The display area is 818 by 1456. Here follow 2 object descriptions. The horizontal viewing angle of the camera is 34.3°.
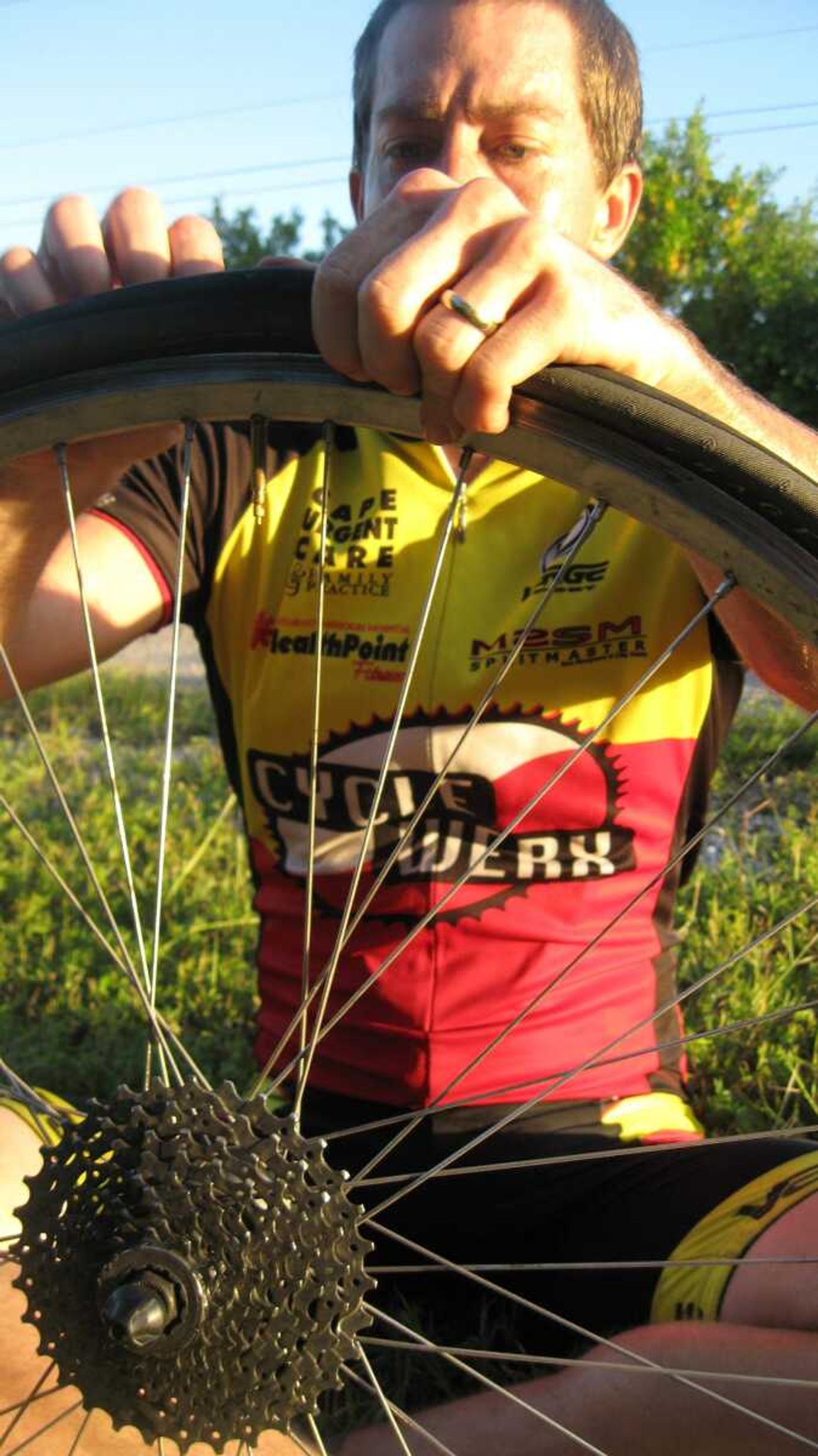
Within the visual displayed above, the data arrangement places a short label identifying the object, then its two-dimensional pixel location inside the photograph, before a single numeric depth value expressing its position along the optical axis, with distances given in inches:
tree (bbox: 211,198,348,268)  729.0
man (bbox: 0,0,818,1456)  38.8
